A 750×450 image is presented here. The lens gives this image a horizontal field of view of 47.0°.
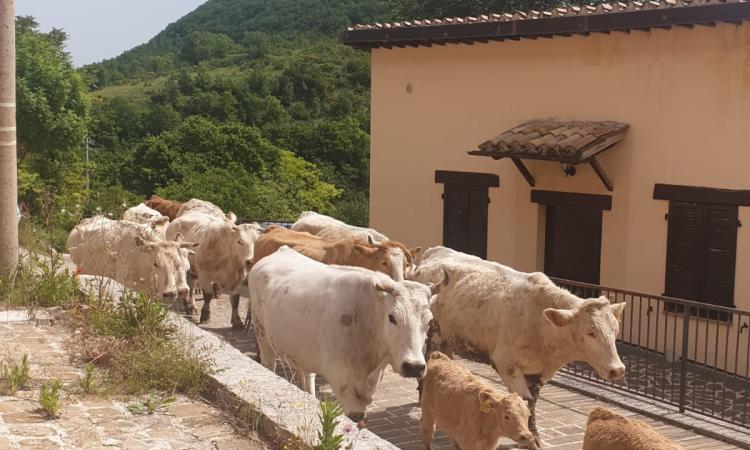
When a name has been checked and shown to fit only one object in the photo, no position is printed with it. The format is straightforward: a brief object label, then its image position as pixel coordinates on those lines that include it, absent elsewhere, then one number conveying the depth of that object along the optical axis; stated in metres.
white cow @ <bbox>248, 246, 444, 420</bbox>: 7.14
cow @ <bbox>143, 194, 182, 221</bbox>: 20.05
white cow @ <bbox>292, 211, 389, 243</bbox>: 14.23
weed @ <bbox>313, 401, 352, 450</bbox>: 4.59
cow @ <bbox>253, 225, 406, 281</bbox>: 11.38
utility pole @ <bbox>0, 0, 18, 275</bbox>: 9.78
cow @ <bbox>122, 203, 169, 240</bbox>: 14.54
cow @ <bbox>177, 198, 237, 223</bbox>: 17.58
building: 12.52
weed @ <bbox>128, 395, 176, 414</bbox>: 6.13
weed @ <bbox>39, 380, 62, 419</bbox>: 5.88
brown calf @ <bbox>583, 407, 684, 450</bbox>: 6.42
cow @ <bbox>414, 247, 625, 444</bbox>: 8.35
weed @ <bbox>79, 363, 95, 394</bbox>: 6.43
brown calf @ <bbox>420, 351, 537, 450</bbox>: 6.93
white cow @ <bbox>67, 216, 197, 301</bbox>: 11.66
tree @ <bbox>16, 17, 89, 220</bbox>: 23.23
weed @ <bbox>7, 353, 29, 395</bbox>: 6.40
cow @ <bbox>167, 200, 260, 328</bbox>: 14.38
